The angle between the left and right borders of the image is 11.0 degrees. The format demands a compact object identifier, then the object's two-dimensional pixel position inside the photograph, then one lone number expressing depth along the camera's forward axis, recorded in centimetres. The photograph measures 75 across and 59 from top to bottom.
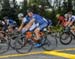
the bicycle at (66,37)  1723
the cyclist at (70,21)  1834
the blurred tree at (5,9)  3325
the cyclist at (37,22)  1419
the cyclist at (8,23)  2017
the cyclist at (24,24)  1448
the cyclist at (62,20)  2138
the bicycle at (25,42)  1377
